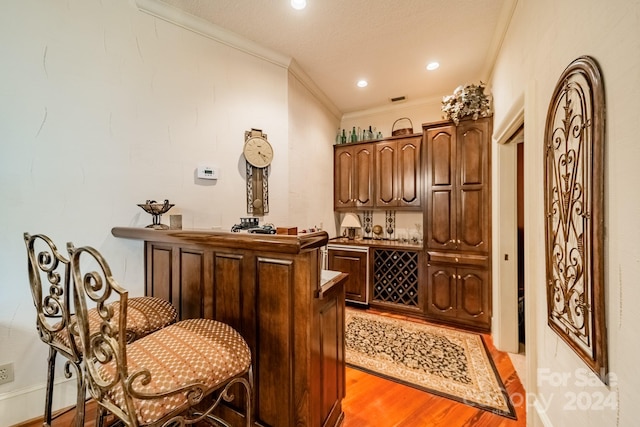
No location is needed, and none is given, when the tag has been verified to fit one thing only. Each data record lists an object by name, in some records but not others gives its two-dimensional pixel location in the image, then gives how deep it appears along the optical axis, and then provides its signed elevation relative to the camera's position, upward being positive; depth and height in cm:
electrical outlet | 147 -92
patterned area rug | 182 -128
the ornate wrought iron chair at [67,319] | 101 -52
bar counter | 117 -49
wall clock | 253 +51
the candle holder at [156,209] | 176 +6
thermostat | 225 +41
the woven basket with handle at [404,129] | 359 +133
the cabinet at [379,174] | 345 +62
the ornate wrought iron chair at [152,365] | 73 -54
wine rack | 321 -81
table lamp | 392 -9
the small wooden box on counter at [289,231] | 127 -7
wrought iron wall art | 87 +2
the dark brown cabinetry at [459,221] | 275 -5
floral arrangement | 273 +126
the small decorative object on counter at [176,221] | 179 -3
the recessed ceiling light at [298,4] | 202 +175
